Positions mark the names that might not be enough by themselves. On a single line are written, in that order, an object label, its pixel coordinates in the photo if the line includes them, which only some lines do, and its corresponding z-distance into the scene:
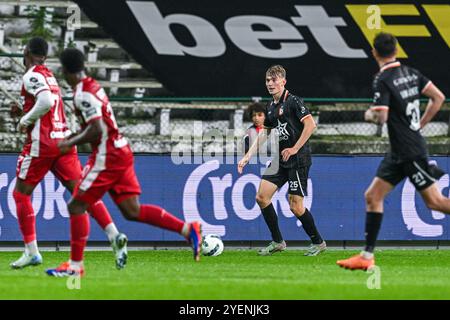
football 13.52
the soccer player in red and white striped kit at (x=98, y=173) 10.30
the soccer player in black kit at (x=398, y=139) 10.50
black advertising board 20.91
